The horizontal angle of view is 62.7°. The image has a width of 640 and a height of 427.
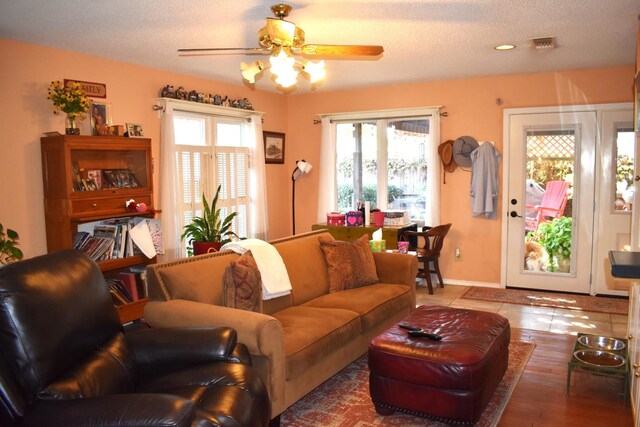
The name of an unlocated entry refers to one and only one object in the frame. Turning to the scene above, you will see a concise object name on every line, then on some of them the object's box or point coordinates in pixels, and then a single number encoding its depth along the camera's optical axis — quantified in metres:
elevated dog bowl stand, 3.10
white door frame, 5.50
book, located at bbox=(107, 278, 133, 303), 4.44
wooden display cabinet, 4.09
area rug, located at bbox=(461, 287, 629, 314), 5.21
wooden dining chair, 5.79
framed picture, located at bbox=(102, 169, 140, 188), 4.49
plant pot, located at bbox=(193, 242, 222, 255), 4.86
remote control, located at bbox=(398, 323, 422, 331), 3.12
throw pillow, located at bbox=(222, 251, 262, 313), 3.14
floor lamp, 7.00
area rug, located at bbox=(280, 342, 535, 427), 2.95
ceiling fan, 3.05
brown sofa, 2.71
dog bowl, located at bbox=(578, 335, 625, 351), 3.38
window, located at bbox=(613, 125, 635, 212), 5.44
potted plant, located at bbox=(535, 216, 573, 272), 5.79
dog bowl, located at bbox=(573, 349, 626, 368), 3.19
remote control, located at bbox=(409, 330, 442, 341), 2.98
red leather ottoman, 2.73
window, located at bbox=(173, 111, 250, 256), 5.50
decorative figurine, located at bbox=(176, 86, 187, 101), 5.34
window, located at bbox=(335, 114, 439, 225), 6.39
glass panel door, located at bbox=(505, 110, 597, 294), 5.64
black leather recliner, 1.76
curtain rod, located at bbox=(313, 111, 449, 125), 6.23
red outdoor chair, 5.76
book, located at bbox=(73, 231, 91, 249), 4.26
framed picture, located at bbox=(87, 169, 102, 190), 4.32
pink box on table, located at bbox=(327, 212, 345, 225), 6.48
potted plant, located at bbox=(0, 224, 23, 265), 3.53
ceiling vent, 4.18
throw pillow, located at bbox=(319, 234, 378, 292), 4.16
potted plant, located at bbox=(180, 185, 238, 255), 4.95
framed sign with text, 4.54
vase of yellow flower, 4.05
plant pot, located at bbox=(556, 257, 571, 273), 5.80
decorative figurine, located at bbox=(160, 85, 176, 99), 5.22
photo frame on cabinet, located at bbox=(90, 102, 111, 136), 4.47
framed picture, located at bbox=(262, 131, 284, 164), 6.88
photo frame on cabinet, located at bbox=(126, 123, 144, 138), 4.85
